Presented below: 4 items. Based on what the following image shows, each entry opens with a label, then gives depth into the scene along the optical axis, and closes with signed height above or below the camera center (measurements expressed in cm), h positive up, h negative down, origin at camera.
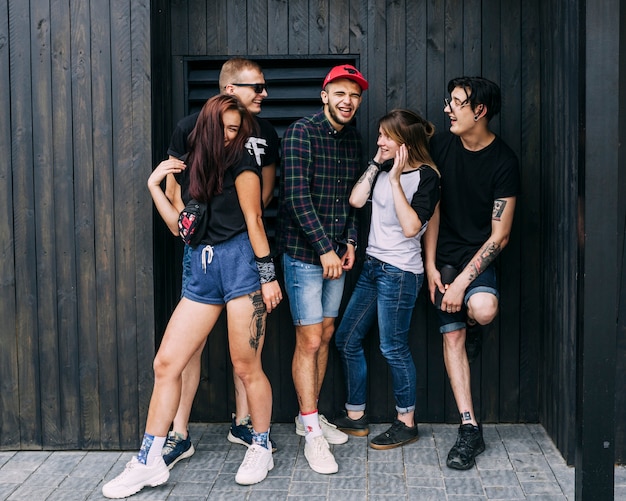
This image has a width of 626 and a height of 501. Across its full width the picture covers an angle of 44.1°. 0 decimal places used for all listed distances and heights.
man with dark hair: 424 +1
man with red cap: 417 +4
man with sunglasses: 416 +44
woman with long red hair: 381 -23
